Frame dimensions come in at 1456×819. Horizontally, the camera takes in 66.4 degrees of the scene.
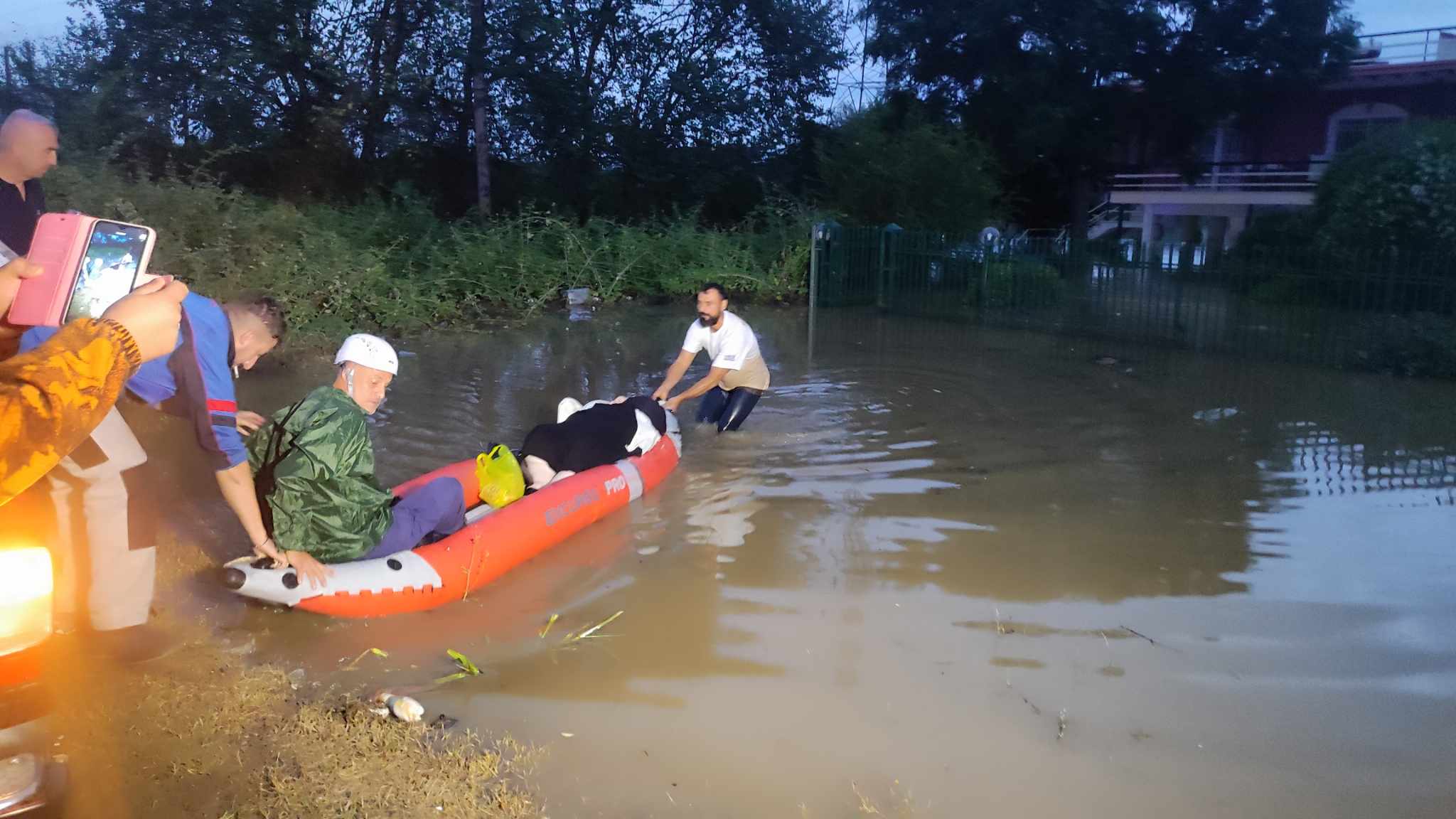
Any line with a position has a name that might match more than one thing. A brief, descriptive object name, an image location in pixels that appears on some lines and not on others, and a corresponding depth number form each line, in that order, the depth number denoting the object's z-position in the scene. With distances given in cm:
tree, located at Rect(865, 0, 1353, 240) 2275
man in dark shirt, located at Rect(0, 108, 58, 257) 437
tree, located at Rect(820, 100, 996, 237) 1945
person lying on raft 625
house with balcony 2352
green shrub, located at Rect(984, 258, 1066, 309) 1425
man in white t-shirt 797
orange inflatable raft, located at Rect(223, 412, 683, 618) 433
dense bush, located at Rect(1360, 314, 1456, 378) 1076
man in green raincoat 423
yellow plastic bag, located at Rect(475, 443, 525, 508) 583
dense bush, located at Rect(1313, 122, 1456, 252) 1448
